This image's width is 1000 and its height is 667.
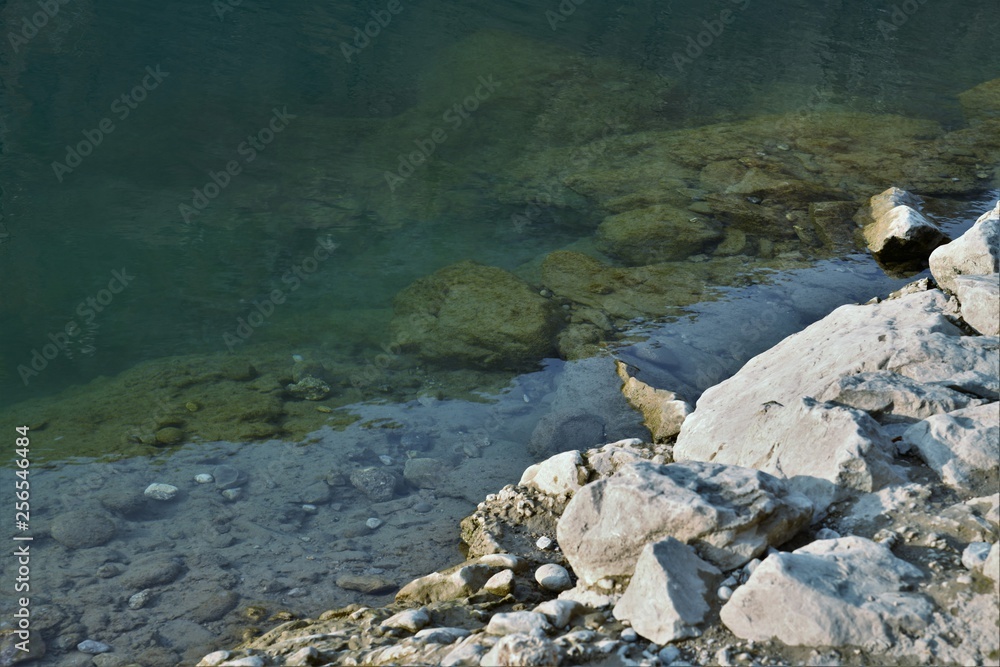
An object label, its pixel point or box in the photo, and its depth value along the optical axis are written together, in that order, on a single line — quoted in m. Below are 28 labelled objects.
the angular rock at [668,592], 3.23
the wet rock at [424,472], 5.83
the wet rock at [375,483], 5.68
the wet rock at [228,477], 5.70
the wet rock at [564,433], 6.20
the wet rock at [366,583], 4.84
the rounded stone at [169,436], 6.11
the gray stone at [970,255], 5.77
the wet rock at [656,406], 5.93
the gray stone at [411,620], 3.86
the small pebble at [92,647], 4.32
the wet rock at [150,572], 4.80
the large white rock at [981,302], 4.88
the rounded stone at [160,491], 5.54
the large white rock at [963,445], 3.77
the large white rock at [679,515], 3.54
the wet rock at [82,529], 5.10
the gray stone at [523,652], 3.08
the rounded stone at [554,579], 4.21
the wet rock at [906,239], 8.59
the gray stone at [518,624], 3.46
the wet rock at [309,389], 6.73
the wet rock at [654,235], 9.02
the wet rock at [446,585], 4.36
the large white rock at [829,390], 3.90
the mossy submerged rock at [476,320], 7.32
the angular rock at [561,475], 5.10
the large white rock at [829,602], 3.00
